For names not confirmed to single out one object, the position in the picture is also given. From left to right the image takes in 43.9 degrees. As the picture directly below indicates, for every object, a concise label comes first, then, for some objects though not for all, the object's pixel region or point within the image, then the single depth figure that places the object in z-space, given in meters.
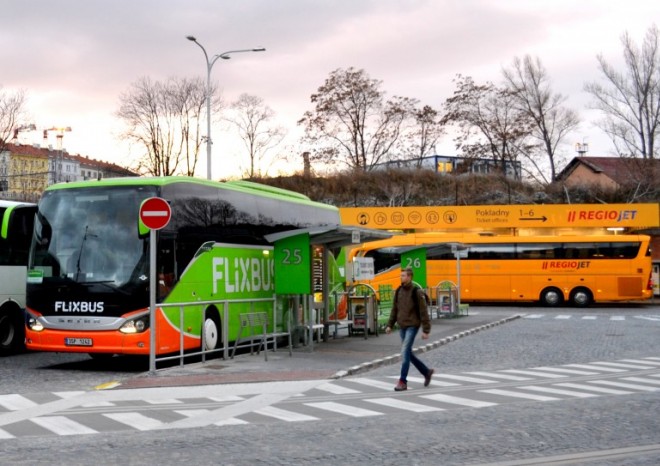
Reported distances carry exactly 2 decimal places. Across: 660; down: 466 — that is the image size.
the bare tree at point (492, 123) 66.94
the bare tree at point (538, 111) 66.12
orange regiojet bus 39.59
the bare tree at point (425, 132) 68.88
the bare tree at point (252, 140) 60.72
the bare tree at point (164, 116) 52.88
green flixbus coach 14.48
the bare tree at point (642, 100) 58.75
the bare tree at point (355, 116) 67.25
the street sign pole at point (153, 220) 13.71
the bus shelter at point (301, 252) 17.53
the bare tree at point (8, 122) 50.84
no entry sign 13.71
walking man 12.12
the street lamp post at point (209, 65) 35.85
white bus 17.70
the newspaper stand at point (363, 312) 22.27
